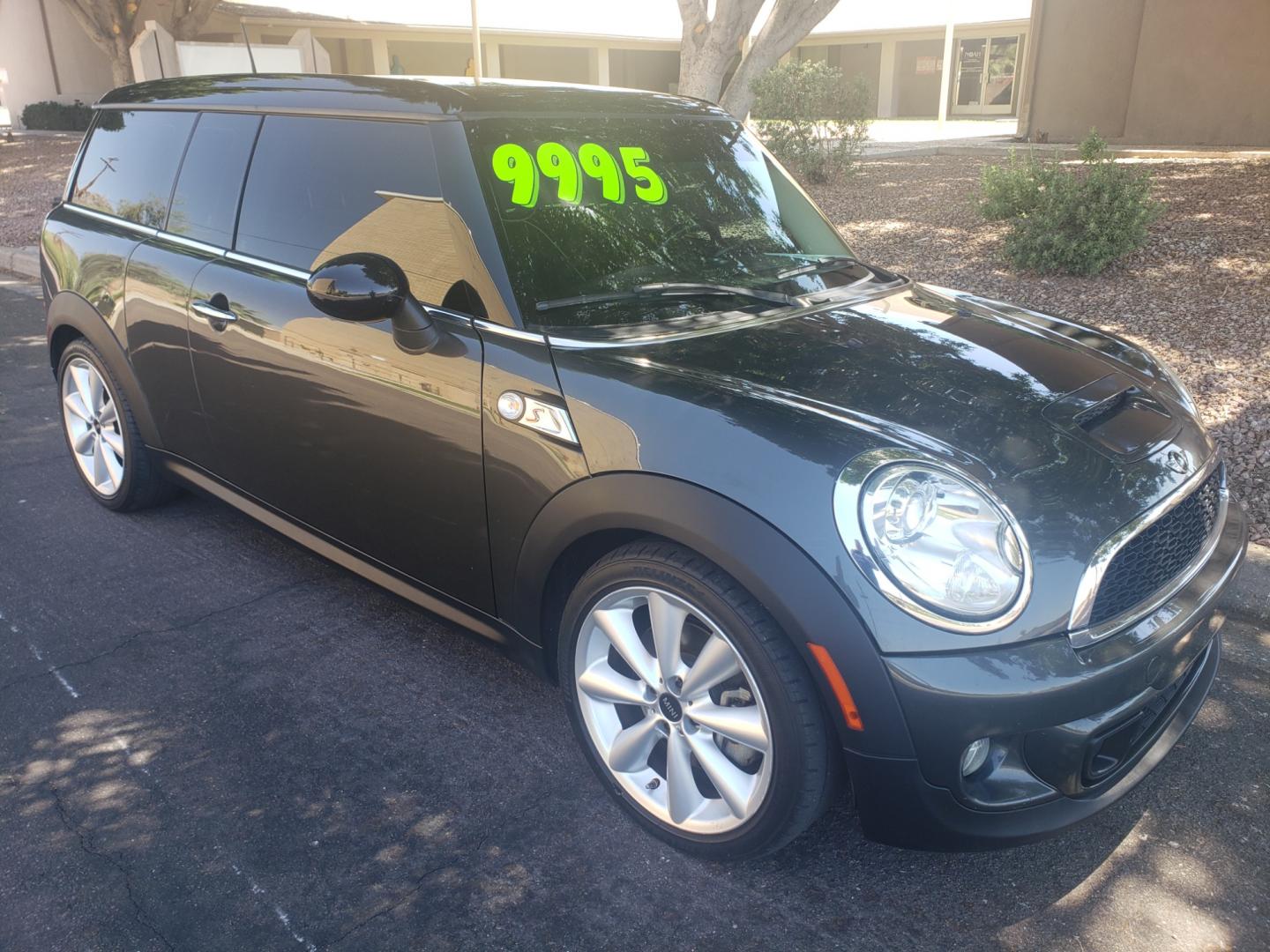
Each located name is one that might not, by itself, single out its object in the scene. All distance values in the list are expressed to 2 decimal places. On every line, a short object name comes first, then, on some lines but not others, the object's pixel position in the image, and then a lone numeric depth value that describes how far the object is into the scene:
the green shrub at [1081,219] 7.21
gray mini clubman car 2.12
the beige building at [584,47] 26.25
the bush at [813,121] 11.94
